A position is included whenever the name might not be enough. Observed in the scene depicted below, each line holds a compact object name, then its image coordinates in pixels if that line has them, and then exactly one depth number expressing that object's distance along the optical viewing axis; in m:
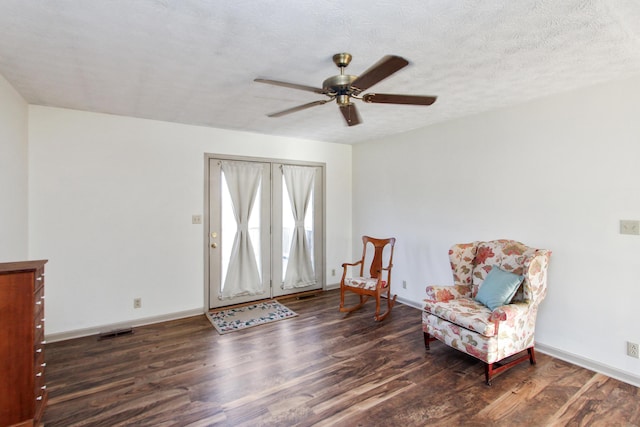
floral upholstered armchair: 2.51
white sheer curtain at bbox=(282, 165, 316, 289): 4.76
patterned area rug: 3.64
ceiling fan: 1.76
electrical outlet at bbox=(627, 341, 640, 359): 2.45
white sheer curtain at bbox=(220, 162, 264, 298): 4.25
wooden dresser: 1.83
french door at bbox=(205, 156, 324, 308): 4.16
